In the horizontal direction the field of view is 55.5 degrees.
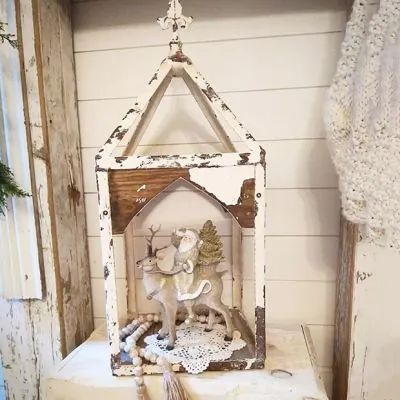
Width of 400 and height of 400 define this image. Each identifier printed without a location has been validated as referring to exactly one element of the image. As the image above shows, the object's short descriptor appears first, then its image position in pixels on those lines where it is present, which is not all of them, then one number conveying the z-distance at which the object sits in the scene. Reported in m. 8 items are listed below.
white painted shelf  0.73
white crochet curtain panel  0.70
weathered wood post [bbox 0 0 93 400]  0.88
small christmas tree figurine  0.83
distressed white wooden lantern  0.71
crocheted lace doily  0.77
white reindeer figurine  0.80
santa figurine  0.80
